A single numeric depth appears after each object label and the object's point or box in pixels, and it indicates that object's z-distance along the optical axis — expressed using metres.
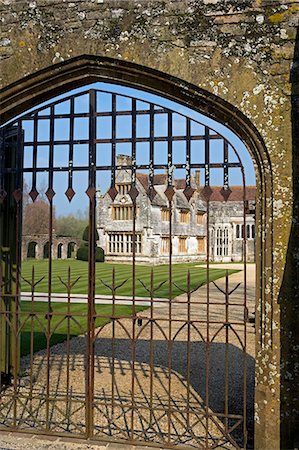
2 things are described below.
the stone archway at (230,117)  3.33
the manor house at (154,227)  32.00
